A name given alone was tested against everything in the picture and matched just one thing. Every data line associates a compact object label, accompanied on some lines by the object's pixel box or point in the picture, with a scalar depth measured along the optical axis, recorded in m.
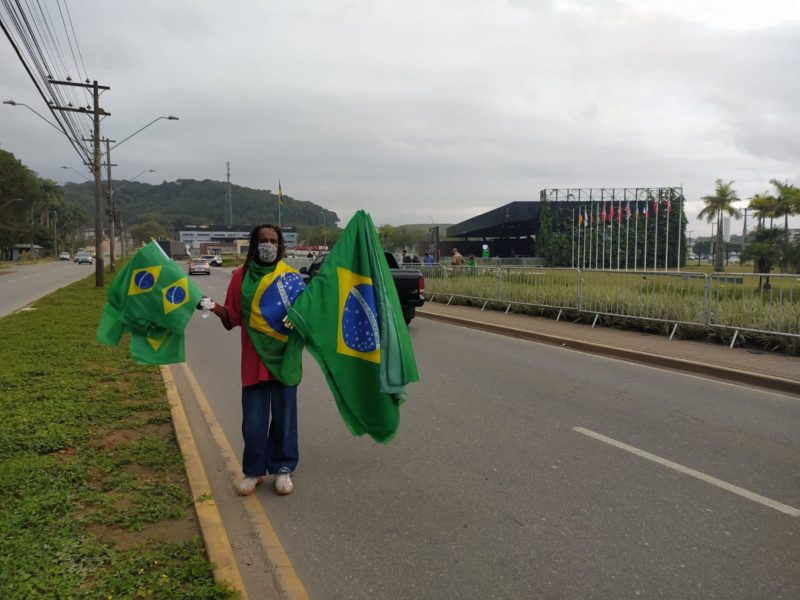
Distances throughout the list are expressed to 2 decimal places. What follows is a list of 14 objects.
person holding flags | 3.98
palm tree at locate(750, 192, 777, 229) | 47.08
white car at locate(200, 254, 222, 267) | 74.06
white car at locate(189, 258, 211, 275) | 47.06
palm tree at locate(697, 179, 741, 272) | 61.94
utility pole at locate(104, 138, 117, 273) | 39.34
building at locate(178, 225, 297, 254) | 133.62
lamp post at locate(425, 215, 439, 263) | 52.56
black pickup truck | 13.88
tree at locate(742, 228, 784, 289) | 22.38
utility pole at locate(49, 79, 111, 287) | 28.33
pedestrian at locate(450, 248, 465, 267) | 23.34
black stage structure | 53.38
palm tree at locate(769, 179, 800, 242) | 42.81
